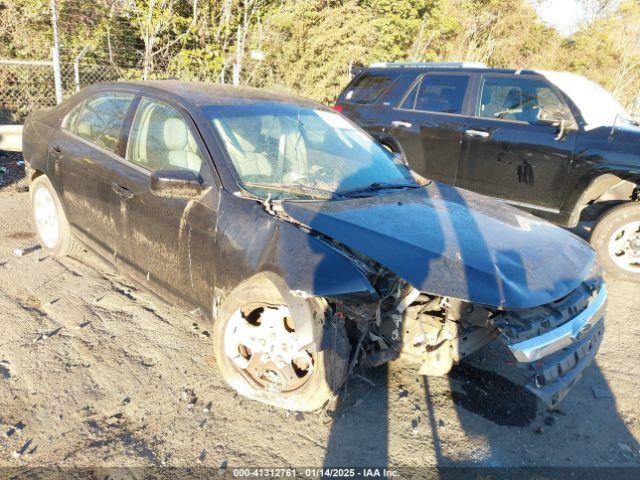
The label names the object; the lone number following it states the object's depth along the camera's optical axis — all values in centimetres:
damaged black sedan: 235
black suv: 500
